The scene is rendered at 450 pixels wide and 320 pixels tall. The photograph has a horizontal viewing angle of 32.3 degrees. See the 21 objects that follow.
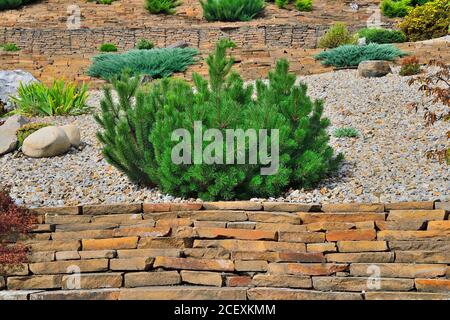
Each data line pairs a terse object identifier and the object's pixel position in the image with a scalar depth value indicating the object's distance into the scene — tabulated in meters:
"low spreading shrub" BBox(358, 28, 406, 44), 17.03
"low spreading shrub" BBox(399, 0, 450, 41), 17.73
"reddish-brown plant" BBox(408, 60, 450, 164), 7.97
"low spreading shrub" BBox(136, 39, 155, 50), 17.70
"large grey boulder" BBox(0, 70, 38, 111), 13.47
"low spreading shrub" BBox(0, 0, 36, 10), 22.28
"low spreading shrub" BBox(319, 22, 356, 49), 16.83
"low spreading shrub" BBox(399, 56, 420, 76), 13.20
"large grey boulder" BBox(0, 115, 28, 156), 10.15
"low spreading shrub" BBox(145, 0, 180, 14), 21.51
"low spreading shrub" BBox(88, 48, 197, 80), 14.70
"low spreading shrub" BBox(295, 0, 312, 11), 22.05
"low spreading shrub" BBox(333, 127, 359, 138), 10.00
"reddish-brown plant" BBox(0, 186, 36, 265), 7.11
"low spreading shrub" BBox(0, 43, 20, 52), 17.36
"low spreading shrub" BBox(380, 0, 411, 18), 21.48
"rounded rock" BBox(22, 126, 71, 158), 9.80
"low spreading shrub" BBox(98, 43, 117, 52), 17.33
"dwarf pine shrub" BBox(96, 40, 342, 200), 7.92
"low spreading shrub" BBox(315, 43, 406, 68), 14.66
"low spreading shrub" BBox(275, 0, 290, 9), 22.00
